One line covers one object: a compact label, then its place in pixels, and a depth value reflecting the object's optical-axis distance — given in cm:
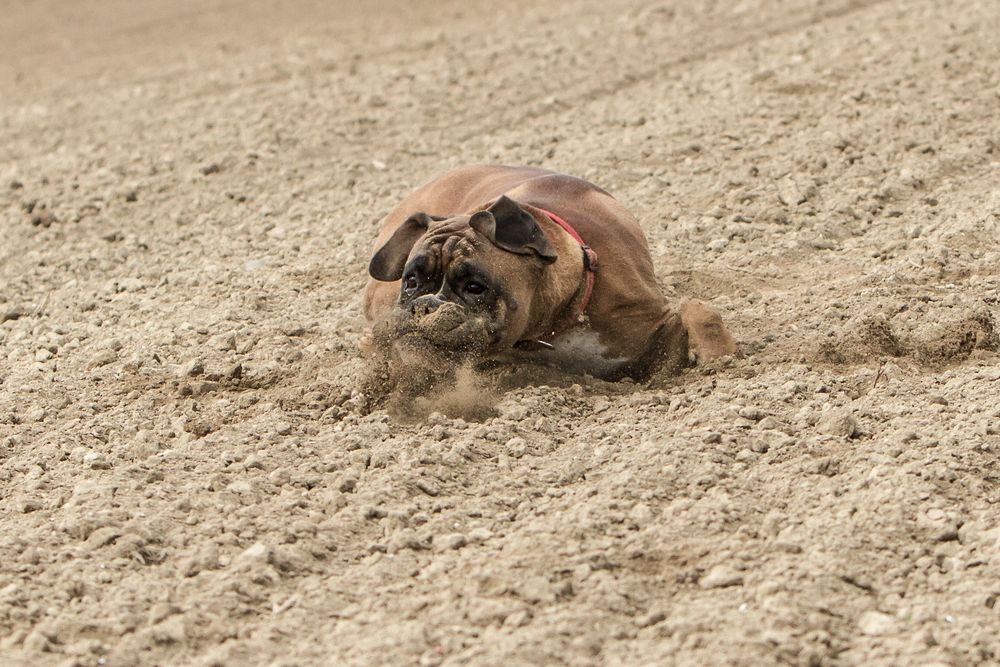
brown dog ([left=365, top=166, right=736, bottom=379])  1103
